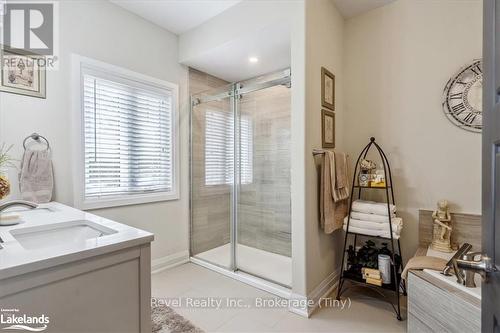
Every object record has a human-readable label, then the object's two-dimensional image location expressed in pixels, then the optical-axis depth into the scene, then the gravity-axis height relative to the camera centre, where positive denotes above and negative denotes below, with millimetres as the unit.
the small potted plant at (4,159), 1652 +35
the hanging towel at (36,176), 1750 -89
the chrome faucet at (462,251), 892 -335
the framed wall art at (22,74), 1716 +659
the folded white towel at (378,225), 1906 -490
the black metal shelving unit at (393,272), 1899 -869
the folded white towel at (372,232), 1899 -549
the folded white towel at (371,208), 1966 -358
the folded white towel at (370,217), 1948 -432
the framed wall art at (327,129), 2125 +319
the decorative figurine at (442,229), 1876 -498
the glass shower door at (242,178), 2652 -169
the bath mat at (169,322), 1688 -1135
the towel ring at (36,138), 1804 +200
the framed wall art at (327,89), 2102 +668
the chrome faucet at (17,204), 1115 -189
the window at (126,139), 2168 +250
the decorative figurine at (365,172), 2111 -68
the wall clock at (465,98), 1872 +525
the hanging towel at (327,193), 1973 -238
